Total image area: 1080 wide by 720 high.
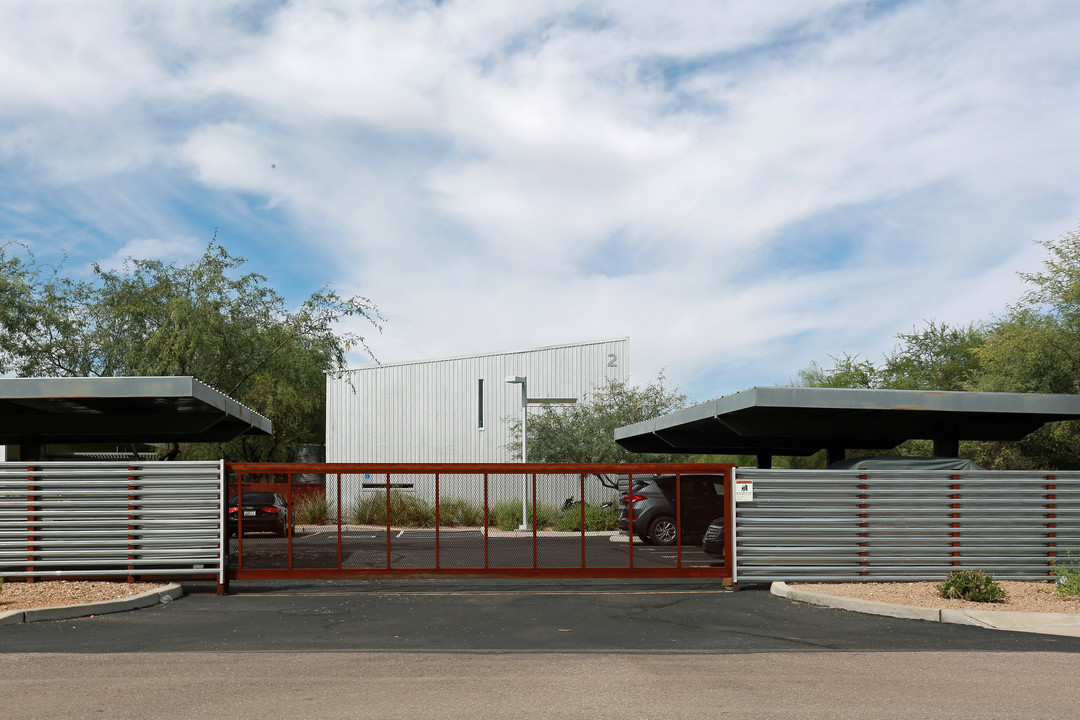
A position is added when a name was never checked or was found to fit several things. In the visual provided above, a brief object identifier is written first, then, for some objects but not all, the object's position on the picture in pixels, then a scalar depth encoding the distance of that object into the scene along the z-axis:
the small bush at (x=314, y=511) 26.55
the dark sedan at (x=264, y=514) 25.38
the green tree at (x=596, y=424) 32.33
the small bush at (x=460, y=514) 27.91
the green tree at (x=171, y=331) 22.33
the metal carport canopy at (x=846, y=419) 14.83
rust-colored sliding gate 16.48
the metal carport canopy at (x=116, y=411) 13.95
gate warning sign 15.59
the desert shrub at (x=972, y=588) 13.23
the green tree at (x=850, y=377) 40.66
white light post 28.94
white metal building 37.59
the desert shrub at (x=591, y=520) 29.45
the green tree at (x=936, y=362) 34.88
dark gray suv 19.16
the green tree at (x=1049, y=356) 24.08
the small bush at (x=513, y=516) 30.14
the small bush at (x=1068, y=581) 13.57
